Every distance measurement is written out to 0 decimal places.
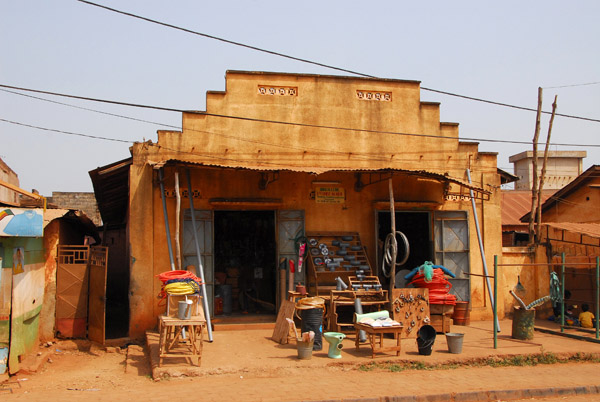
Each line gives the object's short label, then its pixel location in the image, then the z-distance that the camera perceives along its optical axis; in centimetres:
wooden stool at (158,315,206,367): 906
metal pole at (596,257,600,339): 1181
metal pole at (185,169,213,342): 1078
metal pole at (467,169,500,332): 1295
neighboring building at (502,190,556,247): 2342
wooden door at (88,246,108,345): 1152
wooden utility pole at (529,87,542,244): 1590
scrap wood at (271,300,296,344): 1084
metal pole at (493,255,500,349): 1047
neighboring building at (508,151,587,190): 3188
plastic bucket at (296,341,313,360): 953
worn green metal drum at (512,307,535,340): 1142
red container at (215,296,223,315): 1339
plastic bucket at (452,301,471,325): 1316
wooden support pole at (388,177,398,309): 1158
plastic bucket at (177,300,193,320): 923
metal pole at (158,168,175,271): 1125
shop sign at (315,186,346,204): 1340
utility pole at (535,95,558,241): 1555
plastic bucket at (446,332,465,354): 1006
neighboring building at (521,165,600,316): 1424
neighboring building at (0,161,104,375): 898
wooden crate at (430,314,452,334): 1180
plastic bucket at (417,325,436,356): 988
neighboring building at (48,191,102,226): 3112
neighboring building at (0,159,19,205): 1950
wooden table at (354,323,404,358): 970
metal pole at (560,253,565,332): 1252
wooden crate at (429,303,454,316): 1173
